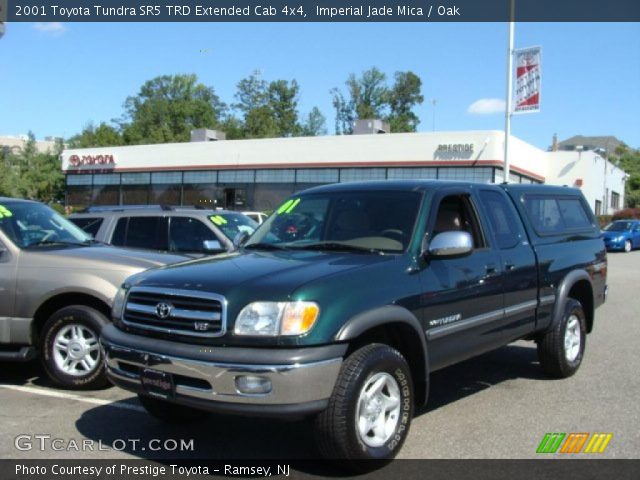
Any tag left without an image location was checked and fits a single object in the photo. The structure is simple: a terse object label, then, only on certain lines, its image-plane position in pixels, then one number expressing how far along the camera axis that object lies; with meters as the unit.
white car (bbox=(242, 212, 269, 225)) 16.48
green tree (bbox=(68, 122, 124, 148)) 81.06
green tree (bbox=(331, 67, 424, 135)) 83.25
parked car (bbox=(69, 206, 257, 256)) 9.73
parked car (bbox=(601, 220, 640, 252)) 31.22
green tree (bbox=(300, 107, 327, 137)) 89.25
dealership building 35.00
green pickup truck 3.99
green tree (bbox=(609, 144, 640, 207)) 78.25
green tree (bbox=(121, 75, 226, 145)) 88.56
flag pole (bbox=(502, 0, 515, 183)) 22.98
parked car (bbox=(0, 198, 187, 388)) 6.16
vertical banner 21.86
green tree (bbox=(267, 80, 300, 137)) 87.19
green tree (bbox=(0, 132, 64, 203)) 53.25
